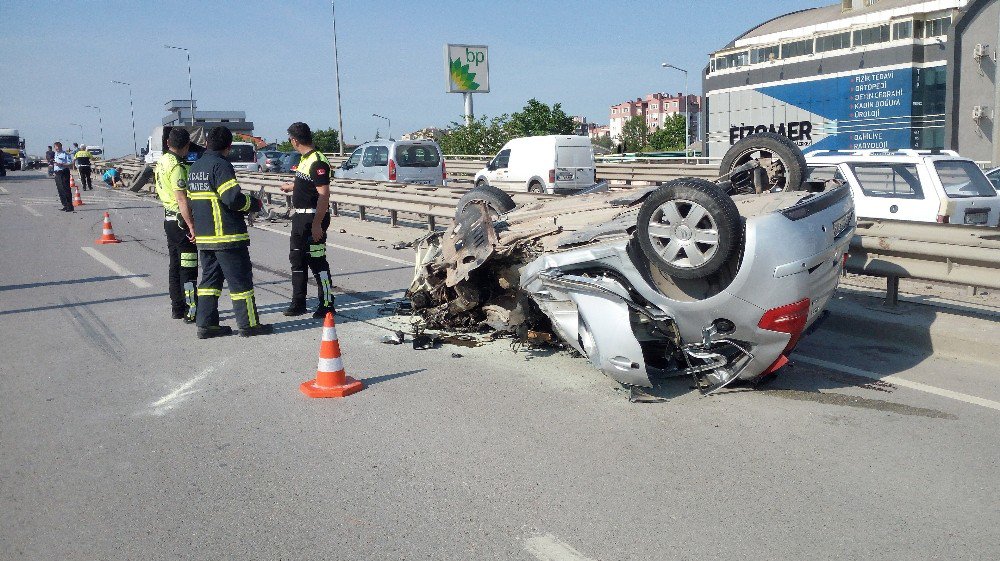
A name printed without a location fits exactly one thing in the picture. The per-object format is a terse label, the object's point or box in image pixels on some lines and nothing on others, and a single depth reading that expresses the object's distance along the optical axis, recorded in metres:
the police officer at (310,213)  7.70
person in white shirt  21.45
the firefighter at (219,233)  6.94
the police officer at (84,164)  29.48
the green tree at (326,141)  59.38
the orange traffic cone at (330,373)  5.42
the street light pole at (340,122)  41.24
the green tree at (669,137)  75.44
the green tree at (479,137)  42.69
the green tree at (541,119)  47.34
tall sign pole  49.62
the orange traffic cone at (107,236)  14.27
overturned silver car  4.73
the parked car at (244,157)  28.06
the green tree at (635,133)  90.05
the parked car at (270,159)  37.28
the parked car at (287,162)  36.12
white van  19.73
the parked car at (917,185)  9.72
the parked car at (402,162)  18.98
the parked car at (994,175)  12.86
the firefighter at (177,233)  7.55
